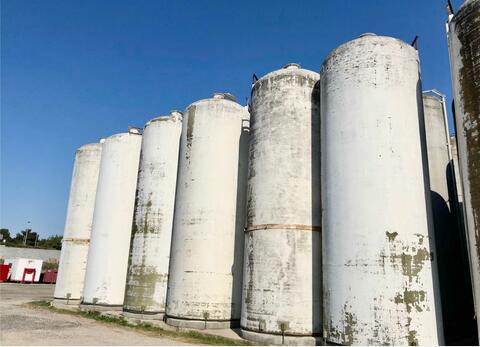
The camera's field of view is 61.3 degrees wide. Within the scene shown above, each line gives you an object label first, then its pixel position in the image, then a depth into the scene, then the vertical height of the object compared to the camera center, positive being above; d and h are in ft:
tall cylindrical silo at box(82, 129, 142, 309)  77.36 +10.10
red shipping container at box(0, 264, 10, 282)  160.76 -0.50
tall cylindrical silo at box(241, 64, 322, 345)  46.91 +8.33
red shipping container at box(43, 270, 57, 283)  171.22 -1.69
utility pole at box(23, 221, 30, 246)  353.45 +28.77
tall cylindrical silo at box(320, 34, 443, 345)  38.29 +8.39
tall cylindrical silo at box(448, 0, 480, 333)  34.27 +15.66
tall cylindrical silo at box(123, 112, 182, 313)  68.54 +10.34
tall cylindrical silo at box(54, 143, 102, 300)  87.76 +11.14
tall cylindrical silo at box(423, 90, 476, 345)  52.85 +7.92
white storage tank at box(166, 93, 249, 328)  57.72 +9.06
